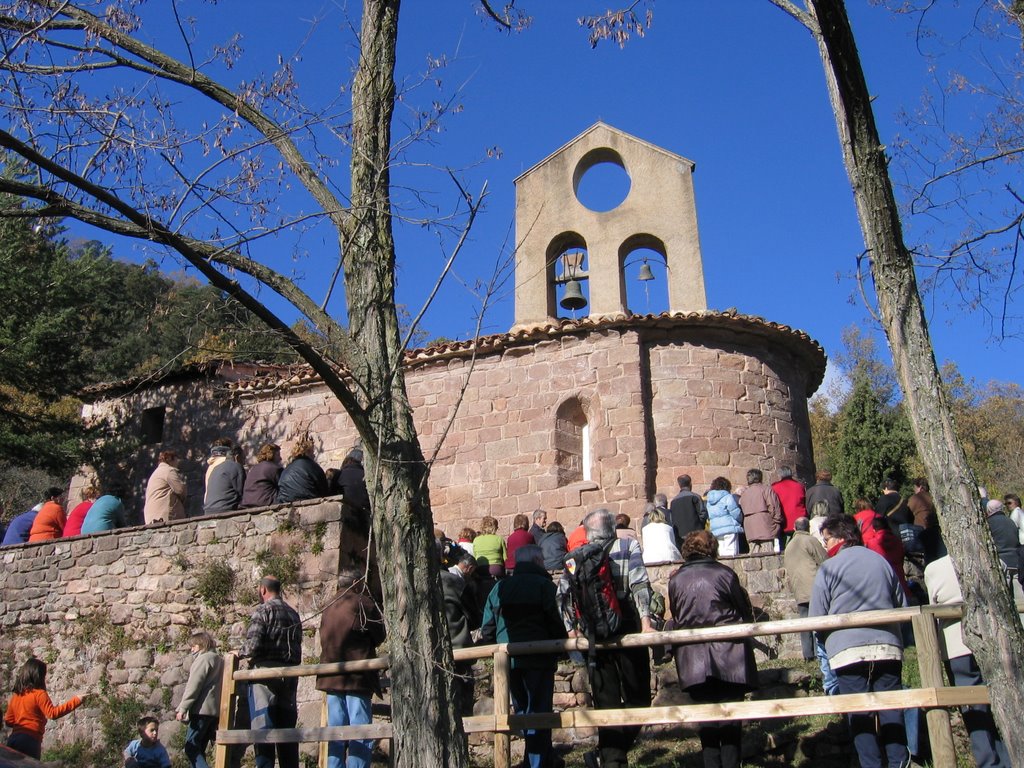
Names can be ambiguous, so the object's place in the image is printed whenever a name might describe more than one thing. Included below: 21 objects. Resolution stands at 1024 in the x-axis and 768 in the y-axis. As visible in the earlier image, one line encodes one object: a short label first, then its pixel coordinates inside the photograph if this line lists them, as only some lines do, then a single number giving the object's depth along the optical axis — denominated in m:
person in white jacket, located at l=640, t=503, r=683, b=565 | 10.42
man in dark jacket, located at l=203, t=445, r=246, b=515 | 11.54
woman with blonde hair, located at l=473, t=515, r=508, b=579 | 10.55
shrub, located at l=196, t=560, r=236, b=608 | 10.77
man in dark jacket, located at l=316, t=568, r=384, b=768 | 7.10
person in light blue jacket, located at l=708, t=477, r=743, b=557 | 11.36
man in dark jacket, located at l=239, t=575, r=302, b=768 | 7.74
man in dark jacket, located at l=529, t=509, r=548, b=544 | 11.25
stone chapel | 14.71
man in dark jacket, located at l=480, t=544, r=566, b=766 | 7.09
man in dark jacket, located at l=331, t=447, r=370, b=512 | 10.62
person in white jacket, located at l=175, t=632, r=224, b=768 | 8.17
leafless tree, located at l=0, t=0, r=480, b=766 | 5.54
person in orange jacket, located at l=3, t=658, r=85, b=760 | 7.68
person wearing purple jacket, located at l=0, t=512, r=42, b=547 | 13.27
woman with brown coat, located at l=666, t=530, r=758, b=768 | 6.32
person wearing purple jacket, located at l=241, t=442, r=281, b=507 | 11.19
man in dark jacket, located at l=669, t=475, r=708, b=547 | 11.52
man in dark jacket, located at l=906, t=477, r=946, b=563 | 10.55
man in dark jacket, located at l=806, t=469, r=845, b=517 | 10.94
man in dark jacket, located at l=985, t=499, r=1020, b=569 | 9.02
